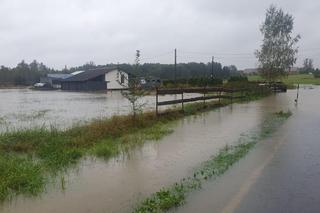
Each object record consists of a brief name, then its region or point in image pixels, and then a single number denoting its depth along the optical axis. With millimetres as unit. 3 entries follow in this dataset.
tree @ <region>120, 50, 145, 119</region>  9493
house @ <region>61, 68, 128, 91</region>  47657
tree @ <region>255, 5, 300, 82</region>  35964
